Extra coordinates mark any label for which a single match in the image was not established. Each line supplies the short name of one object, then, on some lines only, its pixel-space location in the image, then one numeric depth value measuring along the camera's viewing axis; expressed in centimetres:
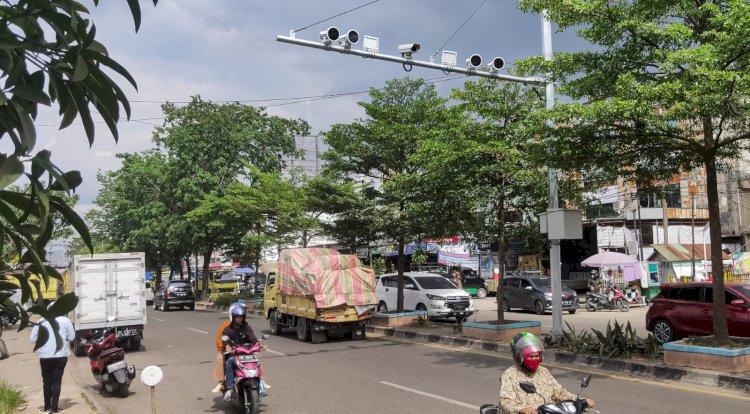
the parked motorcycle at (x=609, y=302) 2606
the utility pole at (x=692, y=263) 2803
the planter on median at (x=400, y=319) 1964
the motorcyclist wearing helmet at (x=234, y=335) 864
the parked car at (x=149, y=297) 3746
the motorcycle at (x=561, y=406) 404
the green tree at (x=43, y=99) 153
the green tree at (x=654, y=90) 886
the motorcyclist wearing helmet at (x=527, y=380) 429
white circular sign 732
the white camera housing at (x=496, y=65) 1271
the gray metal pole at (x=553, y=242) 1350
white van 2133
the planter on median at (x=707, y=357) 958
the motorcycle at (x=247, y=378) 830
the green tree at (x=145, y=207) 3900
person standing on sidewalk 876
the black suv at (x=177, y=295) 3475
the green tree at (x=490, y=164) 1376
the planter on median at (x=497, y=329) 1477
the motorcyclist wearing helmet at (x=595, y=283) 2965
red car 1352
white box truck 1569
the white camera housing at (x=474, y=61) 1255
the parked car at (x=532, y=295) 2522
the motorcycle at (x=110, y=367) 1044
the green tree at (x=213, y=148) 3500
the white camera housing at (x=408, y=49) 1178
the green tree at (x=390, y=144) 1823
